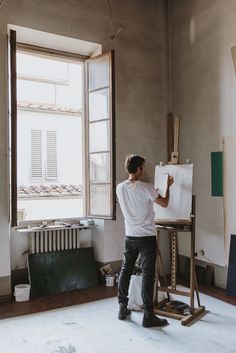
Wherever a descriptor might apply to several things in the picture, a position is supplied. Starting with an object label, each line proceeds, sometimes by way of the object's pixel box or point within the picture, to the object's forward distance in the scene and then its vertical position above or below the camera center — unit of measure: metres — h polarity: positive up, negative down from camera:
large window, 4.41 +0.70
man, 3.16 -0.47
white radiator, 4.27 -0.79
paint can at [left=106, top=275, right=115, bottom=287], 4.40 -1.33
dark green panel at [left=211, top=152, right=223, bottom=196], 4.24 +0.06
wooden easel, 3.37 -1.01
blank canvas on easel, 3.51 -0.12
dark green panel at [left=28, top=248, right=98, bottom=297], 4.11 -1.17
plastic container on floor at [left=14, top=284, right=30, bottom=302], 3.87 -1.30
